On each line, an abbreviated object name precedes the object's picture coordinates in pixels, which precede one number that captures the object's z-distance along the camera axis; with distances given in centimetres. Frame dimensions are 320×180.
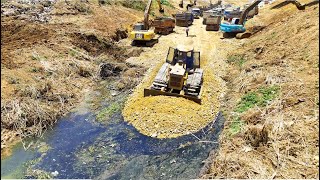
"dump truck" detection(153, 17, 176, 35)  1990
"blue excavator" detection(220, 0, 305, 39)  1849
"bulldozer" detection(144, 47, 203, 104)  1070
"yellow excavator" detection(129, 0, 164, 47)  1681
